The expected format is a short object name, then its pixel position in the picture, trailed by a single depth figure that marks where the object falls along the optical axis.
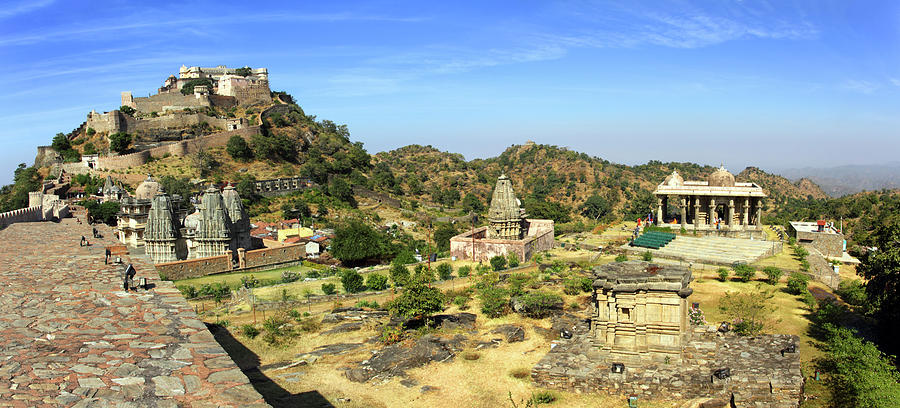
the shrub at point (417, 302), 19.44
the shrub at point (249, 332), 19.14
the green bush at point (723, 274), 25.45
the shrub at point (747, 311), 17.24
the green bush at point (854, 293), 19.89
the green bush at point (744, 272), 25.06
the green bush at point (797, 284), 22.83
